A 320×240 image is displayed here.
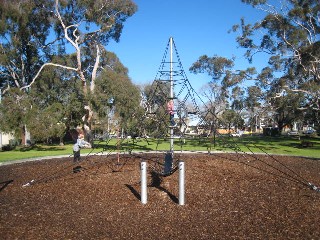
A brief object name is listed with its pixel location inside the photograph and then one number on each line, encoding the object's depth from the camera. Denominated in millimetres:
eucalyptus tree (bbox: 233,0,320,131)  27781
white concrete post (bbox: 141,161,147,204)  7957
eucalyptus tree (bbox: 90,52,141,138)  28250
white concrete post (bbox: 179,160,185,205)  7708
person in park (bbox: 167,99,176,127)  9725
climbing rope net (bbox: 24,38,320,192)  9766
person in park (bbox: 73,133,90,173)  13134
